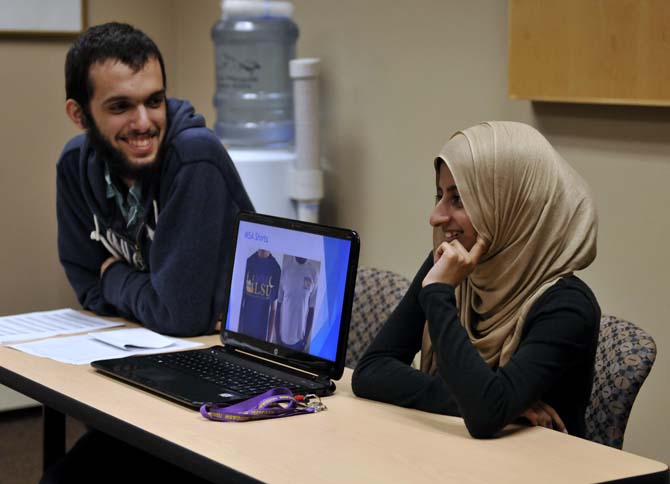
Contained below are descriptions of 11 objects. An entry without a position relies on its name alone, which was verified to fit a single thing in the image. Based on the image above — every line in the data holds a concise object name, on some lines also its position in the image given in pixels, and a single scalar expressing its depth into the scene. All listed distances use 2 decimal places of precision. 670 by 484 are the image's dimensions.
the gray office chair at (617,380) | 1.96
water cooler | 3.51
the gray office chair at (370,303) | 2.57
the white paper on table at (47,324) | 2.53
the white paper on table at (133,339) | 2.39
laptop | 2.02
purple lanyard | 1.83
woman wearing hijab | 1.76
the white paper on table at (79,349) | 2.29
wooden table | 1.57
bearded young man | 2.55
